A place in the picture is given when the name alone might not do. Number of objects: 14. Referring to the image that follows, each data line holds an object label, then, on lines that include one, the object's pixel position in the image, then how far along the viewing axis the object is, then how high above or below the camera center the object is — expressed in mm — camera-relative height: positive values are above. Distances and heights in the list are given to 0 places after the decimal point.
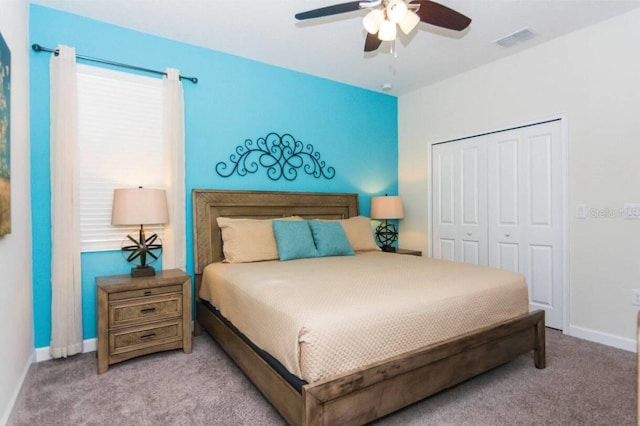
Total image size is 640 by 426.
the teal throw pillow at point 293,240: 3111 -279
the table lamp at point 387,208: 4199 +7
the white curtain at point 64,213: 2596 -14
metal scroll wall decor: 3552 +547
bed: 1518 -862
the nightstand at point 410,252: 4163 -522
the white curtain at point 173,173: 3084 +332
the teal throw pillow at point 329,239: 3316 -295
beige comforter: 1569 -522
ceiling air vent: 3035 +1531
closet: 3262 +35
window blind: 2799 +574
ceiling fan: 1950 +1187
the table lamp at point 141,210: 2590 +1
